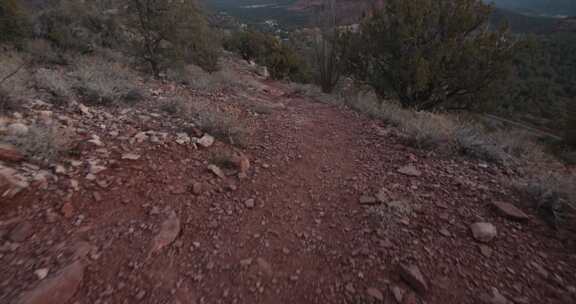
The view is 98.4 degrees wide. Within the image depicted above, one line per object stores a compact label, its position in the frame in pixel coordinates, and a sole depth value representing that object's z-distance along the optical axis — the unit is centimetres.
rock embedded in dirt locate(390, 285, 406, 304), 148
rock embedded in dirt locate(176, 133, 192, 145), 272
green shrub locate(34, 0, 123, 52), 792
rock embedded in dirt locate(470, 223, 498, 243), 183
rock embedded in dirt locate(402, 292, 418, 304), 147
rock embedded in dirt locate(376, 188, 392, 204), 231
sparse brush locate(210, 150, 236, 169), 263
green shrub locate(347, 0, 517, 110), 637
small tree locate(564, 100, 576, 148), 1359
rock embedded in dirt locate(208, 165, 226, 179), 245
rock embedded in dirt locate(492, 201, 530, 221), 201
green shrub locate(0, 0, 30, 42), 672
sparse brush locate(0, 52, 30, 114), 237
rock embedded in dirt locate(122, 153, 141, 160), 226
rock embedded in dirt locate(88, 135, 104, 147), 228
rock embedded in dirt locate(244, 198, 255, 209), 220
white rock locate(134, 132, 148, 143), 256
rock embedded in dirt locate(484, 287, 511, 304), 145
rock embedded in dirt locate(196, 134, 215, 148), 280
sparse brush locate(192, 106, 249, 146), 311
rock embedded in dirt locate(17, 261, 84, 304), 121
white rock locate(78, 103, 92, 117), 281
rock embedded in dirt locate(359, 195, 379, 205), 232
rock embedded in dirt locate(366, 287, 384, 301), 150
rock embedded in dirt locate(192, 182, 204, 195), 217
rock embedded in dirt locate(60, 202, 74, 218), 166
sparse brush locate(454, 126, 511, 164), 308
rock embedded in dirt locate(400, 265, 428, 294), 152
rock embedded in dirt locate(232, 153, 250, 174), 265
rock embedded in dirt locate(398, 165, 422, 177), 275
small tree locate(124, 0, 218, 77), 659
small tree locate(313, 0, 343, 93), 837
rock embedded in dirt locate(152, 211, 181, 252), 166
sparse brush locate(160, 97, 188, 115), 343
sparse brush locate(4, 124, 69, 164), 190
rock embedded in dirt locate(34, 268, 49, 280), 131
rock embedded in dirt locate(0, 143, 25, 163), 179
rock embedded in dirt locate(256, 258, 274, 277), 164
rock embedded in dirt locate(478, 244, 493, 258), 172
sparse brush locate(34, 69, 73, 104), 294
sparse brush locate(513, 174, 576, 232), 197
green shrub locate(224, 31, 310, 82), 1565
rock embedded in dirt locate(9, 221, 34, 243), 145
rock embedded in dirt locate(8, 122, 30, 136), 198
